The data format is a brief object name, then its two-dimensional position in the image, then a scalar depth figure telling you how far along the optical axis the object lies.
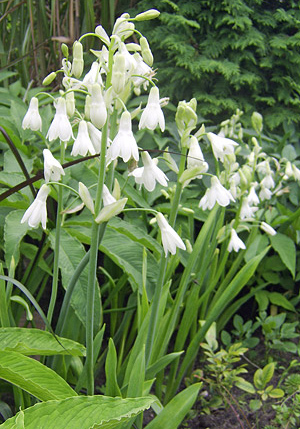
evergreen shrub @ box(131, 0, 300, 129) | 1.14
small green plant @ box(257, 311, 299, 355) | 0.78
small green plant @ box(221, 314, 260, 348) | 0.78
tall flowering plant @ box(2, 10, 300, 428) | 0.47
